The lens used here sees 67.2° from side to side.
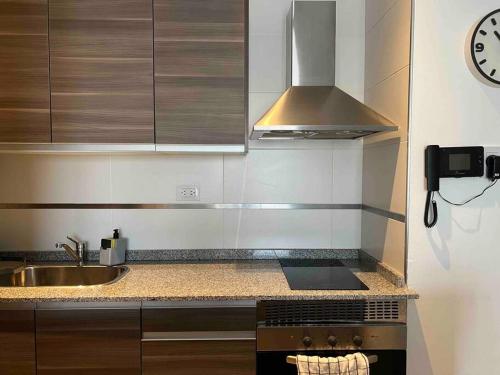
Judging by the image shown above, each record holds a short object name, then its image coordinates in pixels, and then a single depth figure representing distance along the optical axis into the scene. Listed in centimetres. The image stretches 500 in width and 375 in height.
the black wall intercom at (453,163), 149
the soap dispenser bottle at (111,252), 198
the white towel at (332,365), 140
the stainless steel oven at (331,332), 153
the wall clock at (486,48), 148
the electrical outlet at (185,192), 210
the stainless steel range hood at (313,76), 169
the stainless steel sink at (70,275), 195
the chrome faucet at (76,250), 196
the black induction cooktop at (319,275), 161
